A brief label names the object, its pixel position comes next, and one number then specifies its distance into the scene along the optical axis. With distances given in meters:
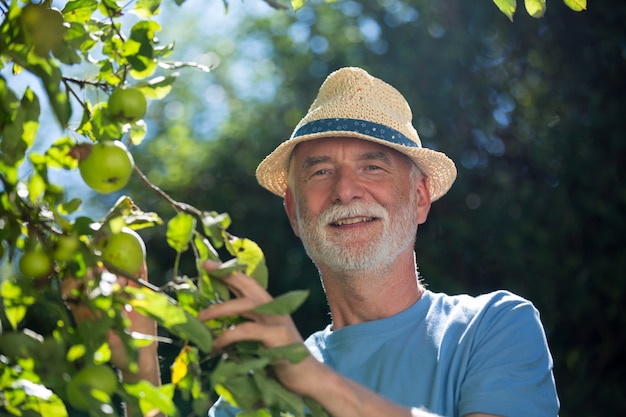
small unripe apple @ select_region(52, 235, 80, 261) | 1.10
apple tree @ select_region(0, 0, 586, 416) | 1.03
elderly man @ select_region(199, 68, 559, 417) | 1.80
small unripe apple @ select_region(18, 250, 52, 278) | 1.10
